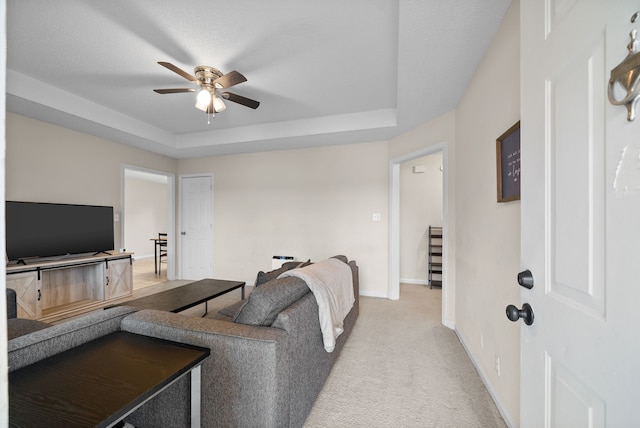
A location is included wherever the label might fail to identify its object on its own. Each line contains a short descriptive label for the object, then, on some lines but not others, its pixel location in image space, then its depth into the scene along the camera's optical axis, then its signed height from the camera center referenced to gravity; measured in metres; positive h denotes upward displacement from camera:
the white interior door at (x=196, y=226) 4.93 -0.25
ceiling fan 2.19 +1.15
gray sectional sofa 1.15 -0.67
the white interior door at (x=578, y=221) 0.49 -0.02
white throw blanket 1.64 -0.60
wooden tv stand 2.74 -0.91
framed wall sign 1.39 +0.30
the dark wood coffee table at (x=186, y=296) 2.26 -0.85
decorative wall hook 0.46 +0.26
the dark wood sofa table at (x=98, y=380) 0.68 -0.55
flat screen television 2.88 -0.20
